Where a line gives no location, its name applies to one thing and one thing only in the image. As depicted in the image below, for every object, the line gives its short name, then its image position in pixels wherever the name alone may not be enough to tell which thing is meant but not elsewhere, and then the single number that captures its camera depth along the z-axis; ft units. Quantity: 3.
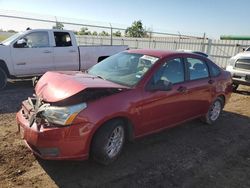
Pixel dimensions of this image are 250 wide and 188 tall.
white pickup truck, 19.19
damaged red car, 7.59
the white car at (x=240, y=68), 21.77
